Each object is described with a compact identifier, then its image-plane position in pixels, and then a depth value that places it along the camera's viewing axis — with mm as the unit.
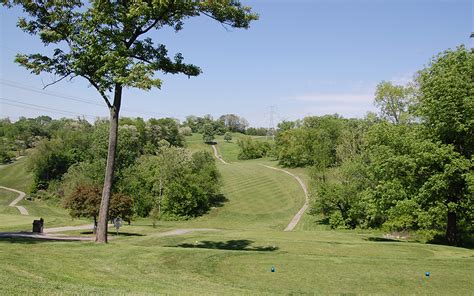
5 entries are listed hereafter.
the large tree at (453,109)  23641
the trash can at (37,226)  28141
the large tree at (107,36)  15922
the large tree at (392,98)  49812
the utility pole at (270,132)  182175
